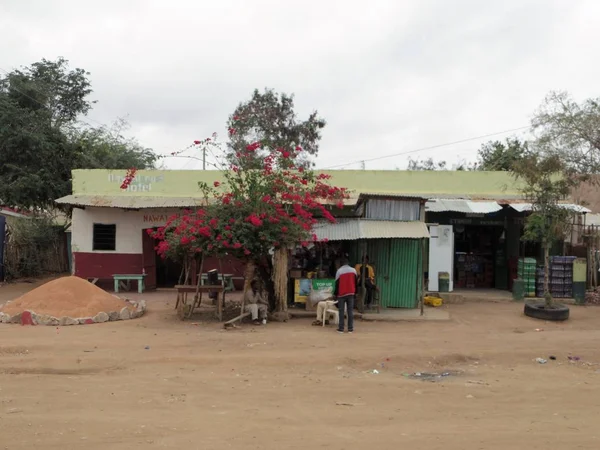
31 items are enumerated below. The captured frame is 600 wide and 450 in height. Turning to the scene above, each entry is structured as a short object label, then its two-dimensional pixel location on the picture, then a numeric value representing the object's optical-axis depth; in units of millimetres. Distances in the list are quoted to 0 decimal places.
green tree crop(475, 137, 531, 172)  31203
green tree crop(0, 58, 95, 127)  21078
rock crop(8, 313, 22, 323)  11852
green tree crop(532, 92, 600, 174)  16531
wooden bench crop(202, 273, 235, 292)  17672
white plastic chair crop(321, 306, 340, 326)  12071
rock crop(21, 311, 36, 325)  11734
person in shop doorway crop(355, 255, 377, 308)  13523
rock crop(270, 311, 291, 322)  12594
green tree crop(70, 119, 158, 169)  22612
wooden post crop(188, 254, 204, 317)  12445
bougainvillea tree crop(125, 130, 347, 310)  11555
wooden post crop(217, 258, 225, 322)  12507
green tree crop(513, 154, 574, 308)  13102
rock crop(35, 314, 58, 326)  11695
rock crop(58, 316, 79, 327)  11725
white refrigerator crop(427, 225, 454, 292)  16766
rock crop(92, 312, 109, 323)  12117
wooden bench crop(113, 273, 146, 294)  17766
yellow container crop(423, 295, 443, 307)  15273
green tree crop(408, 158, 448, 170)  38406
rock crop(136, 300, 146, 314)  13389
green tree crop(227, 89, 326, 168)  29203
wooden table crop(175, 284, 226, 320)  12586
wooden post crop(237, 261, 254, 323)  12164
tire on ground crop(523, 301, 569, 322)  12844
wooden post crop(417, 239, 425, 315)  13375
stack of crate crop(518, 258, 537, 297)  16578
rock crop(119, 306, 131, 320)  12602
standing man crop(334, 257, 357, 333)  11242
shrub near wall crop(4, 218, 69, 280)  20969
